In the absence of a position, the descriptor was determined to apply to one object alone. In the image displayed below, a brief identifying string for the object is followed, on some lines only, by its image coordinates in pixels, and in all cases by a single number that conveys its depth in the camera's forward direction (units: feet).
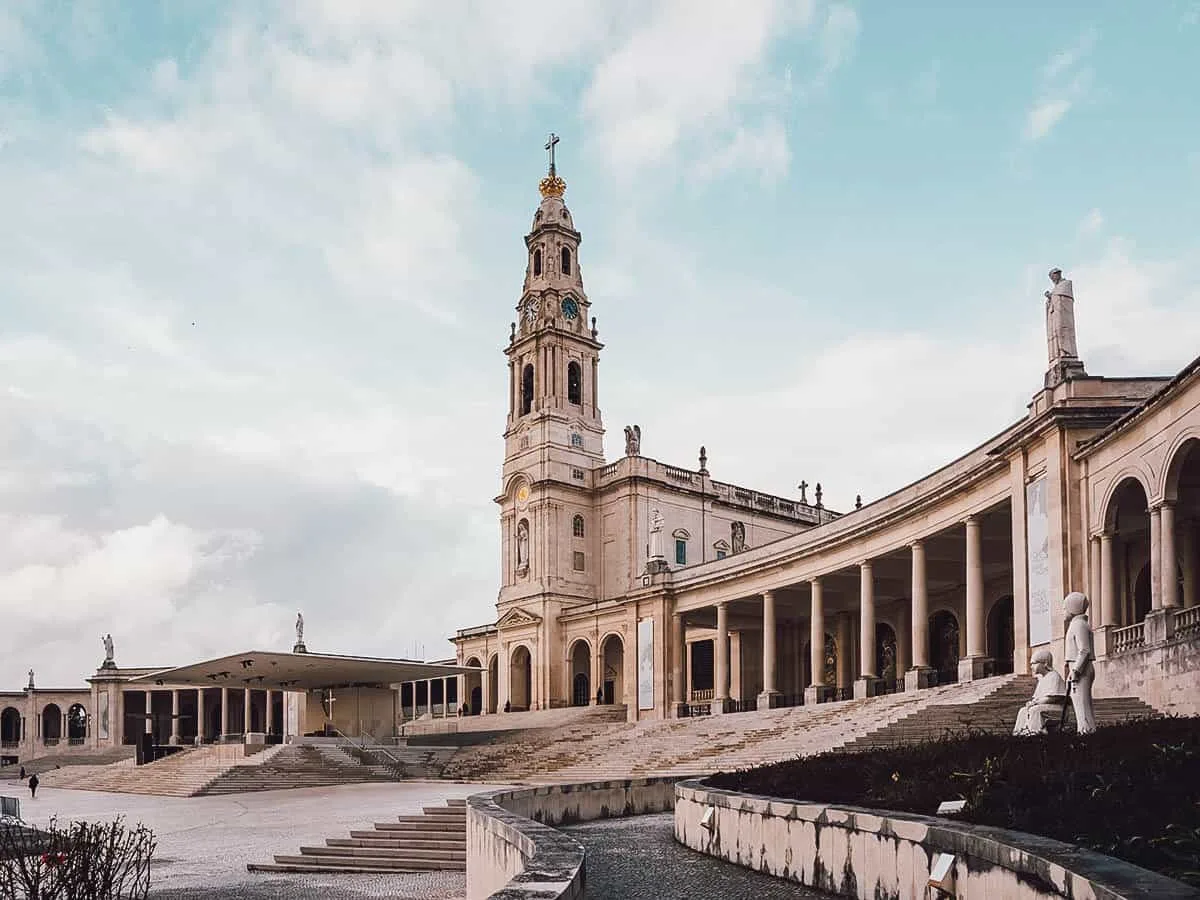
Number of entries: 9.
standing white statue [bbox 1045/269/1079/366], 96.68
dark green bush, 26.45
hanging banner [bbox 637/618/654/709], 190.90
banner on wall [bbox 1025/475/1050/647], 97.50
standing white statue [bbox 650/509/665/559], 197.06
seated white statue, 54.08
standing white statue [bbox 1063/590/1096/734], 50.70
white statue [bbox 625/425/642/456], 226.99
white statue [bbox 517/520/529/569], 228.84
